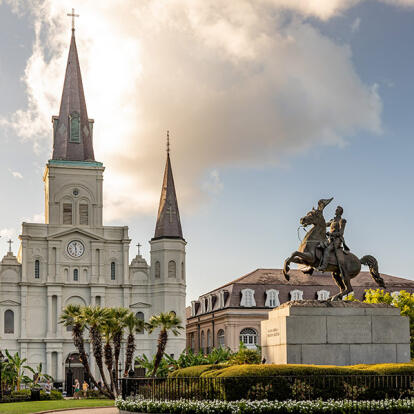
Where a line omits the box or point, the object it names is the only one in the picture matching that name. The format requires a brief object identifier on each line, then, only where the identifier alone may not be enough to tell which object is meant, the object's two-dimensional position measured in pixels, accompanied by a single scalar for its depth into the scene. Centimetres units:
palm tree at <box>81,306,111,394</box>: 5072
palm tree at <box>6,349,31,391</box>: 6210
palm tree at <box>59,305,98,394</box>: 5006
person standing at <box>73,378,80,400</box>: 5495
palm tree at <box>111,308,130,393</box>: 5105
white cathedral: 8112
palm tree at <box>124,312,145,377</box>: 5281
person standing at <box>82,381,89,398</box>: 5528
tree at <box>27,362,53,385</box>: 7241
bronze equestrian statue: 2430
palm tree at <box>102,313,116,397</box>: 4914
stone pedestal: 2295
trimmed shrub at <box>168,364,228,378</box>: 2250
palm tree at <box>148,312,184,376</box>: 5112
